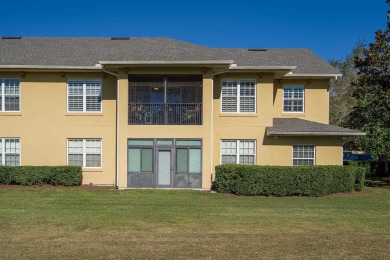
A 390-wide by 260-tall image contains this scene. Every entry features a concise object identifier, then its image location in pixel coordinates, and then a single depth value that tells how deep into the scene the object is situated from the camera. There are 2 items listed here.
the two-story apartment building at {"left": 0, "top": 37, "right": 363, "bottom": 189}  21.23
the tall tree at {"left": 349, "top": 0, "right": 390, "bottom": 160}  23.95
